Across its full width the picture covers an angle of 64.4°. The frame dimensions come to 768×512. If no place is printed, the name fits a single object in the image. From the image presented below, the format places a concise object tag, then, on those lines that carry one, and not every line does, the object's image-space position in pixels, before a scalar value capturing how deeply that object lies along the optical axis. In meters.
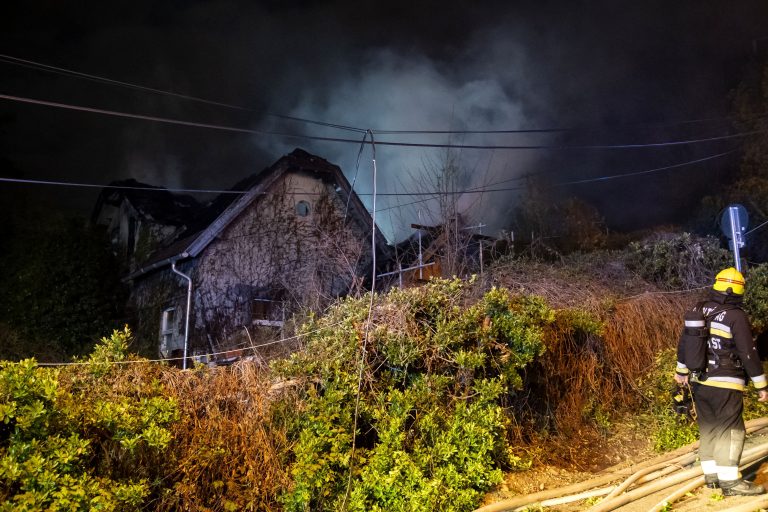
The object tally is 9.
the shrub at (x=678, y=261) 12.39
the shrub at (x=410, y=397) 5.62
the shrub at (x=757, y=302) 11.18
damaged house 17.73
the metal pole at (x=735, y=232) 9.95
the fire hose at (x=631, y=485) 5.54
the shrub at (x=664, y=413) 8.09
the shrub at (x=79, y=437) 4.03
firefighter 5.41
